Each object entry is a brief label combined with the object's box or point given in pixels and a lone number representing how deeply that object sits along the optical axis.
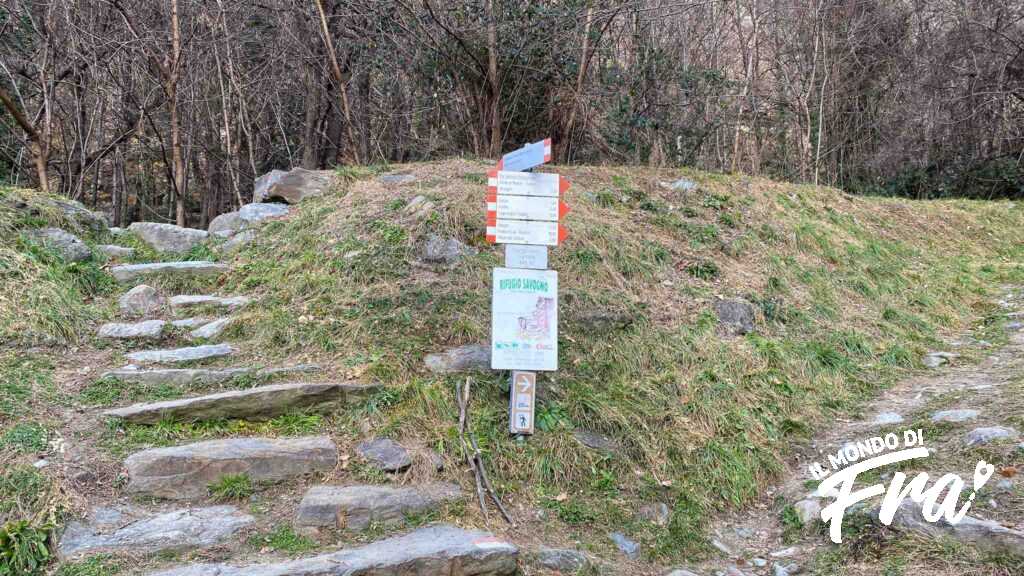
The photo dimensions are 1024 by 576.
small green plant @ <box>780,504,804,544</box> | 4.04
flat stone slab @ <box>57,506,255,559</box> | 3.27
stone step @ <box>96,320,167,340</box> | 5.33
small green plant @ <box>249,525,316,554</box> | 3.42
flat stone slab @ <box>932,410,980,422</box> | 4.70
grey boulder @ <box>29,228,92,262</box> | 6.41
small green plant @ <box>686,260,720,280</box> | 6.83
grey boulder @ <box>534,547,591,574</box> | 3.65
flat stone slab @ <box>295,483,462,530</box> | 3.63
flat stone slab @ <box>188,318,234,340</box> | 5.39
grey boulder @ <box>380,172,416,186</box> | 7.69
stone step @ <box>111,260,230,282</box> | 6.44
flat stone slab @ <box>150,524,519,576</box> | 3.19
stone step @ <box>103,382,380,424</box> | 4.20
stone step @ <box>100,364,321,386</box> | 4.63
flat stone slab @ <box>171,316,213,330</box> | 5.54
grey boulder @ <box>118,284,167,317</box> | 5.86
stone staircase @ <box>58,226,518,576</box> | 3.32
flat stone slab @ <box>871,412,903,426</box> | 5.00
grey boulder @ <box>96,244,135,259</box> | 6.98
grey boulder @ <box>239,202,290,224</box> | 7.73
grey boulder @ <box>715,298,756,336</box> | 6.09
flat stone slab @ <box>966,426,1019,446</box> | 4.25
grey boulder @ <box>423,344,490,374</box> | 4.84
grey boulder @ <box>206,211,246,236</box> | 7.66
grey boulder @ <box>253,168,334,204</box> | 8.21
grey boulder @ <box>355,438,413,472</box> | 4.05
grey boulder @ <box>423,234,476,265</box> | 6.01
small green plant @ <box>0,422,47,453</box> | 3.73
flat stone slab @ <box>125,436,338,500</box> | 3.72
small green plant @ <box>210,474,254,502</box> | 3.75
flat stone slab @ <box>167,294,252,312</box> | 5.87
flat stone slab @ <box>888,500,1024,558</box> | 3.31
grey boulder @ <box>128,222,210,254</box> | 7.37
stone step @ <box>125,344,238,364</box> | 4.95
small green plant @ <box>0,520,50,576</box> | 3.05
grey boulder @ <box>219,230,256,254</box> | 7.10
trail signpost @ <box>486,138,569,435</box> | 4.37
